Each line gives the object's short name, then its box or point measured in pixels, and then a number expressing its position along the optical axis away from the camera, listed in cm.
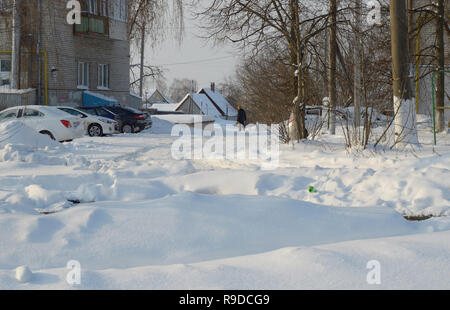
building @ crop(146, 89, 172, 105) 11209
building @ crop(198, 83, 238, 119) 8484
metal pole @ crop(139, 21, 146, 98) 3750
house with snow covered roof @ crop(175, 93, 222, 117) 8131
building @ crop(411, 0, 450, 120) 2368
